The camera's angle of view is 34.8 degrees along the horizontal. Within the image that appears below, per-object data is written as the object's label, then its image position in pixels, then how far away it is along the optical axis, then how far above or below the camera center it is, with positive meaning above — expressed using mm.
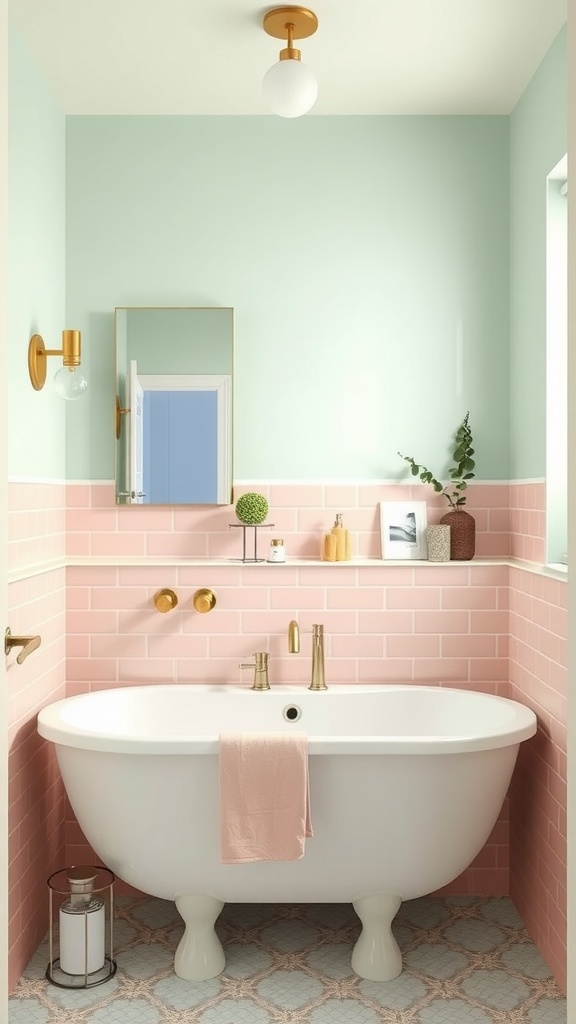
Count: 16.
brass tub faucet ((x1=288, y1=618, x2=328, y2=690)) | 3215 -482
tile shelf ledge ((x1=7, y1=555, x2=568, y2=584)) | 3295 -187
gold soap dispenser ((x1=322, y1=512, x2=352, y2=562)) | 3328 -123
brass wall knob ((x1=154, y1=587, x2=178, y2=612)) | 3223 -312
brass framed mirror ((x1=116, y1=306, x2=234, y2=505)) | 3363 +415
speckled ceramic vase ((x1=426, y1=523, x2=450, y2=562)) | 3312 -120
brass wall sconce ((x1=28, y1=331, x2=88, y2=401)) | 2863 +463
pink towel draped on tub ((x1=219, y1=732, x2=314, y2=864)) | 2494 -785
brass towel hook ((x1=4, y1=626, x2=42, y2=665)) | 1569 -226
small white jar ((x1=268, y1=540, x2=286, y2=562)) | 3295 -143
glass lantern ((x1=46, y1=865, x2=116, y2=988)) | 2693 -1258
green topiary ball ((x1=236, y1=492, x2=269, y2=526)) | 3262 +4
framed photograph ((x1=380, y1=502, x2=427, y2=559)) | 3369 -64
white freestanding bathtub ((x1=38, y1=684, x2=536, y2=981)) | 2543 -867
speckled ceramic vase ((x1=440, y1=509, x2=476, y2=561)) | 3332 -88
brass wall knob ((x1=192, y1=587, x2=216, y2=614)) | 3217 -314
